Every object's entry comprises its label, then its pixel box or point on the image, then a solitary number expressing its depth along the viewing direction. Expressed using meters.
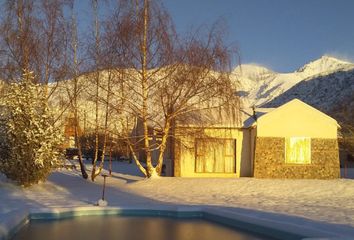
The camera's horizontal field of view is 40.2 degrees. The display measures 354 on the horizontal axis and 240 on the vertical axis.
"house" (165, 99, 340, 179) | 23.16
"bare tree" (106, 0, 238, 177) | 21.08
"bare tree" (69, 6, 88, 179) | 22.81
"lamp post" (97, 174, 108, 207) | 14.54
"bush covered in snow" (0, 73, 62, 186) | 18.64
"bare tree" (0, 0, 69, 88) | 21.72
